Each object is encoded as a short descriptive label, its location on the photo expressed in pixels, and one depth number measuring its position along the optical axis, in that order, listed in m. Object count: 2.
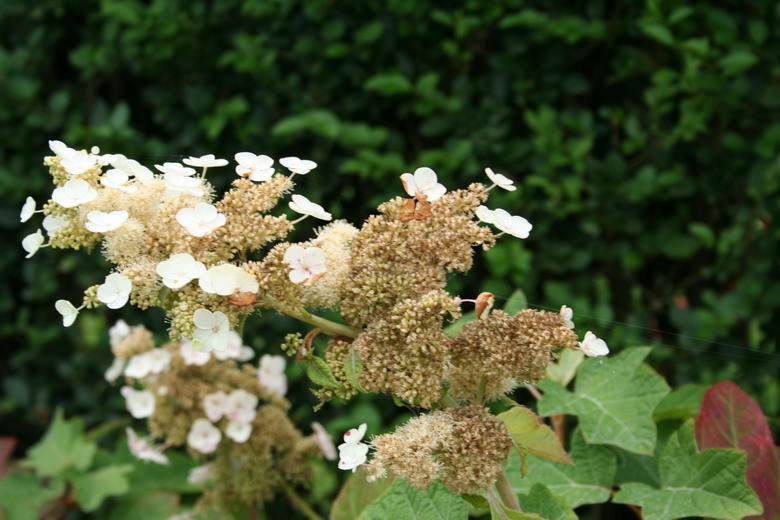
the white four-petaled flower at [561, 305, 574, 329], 0.74
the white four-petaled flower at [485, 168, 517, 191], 0.80
